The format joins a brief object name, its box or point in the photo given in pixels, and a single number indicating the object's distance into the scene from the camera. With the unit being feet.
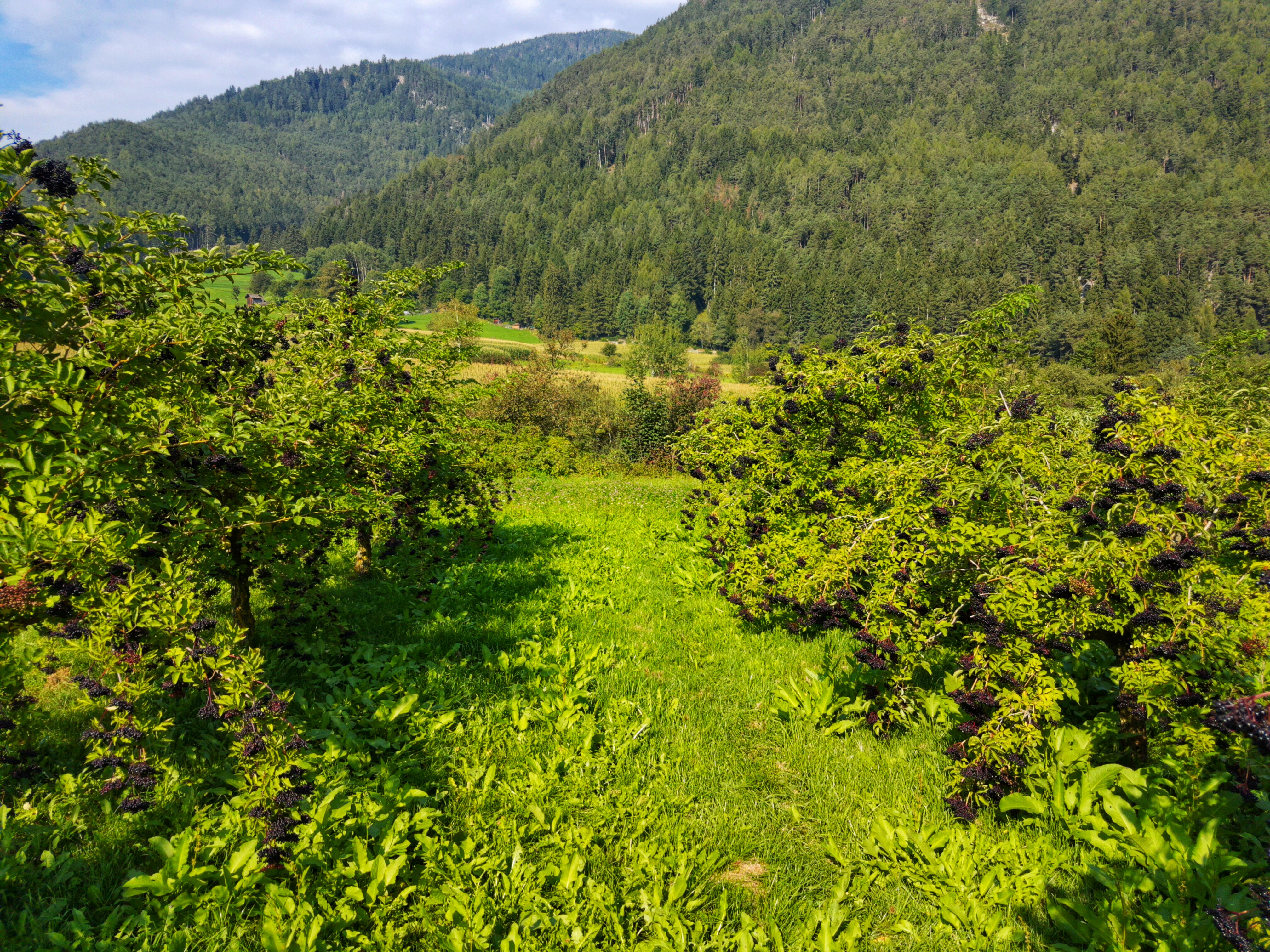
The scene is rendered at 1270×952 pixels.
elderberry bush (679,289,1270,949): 11.68
